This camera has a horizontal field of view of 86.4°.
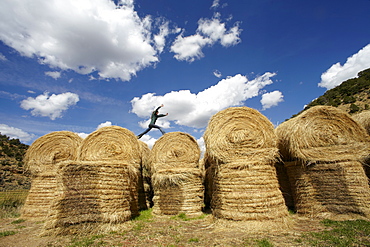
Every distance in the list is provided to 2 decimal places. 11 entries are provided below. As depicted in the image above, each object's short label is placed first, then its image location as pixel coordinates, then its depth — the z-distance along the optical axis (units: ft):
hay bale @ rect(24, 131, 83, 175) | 25.76
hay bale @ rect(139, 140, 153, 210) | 27.66
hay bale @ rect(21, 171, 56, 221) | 23.54
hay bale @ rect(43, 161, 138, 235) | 16.24
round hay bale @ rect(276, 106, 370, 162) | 19.10
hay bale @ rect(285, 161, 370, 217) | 17.30
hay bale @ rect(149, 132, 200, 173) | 26.61
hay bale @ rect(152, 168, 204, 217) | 22.80
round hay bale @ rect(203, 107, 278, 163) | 19.16
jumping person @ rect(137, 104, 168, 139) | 40.37
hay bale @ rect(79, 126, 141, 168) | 23.15
